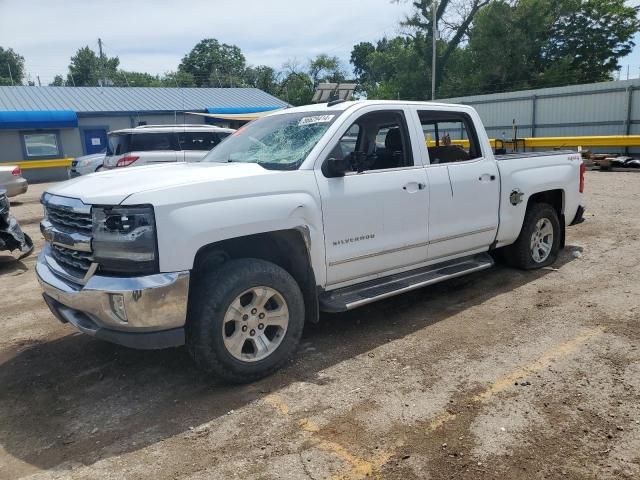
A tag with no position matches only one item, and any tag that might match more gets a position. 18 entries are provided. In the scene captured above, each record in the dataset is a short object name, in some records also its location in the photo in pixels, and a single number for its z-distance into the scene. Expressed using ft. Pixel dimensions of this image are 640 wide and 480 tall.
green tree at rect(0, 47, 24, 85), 278.87
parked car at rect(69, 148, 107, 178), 55.11
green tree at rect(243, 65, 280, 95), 195.46
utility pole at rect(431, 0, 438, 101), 110.99
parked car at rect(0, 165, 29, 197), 43.37
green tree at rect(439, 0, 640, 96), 123.65
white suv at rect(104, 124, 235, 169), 41.50
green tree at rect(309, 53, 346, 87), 214.69
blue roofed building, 81.15
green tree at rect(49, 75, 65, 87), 294.50
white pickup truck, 11.10
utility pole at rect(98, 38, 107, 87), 231.71
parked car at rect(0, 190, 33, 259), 23.80
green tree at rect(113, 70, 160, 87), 252.83
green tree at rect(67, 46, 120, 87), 252.62
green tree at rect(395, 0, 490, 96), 143.74
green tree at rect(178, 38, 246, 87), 263.70
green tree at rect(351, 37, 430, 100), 150.00
